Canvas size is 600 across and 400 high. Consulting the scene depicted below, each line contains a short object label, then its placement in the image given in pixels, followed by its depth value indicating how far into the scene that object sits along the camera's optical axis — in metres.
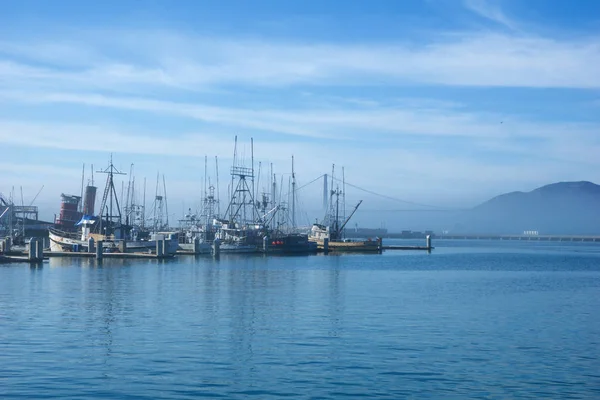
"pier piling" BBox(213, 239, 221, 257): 89.80
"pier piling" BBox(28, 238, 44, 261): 68.38
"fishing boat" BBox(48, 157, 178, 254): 84.31
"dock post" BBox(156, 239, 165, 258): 79.50
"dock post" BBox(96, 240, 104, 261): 75.69
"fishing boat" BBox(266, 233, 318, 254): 107.19
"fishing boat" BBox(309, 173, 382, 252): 120.94
